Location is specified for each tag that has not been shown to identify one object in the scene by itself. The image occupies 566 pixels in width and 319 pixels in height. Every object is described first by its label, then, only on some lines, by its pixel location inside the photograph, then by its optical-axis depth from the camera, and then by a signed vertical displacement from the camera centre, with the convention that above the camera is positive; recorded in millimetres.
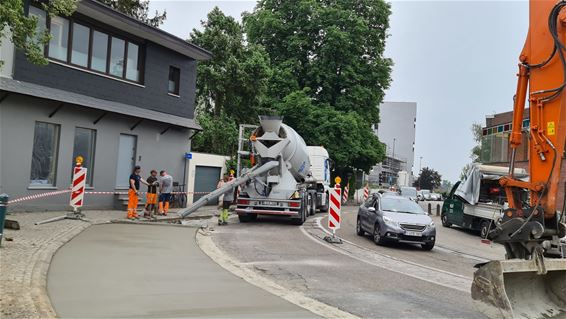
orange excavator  5992 +25
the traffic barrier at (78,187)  14320 -604
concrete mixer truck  17703 -125
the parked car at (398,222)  13797 -989
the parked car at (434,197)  73088 -1049
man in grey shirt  18297 -755
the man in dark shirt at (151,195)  16625 -822
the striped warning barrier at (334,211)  14370 -809
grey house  15203 +2163
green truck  19908 -145
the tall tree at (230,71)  29619 +6328
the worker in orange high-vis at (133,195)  15898 -816
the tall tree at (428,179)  108438 +2253
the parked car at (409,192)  42478 -307
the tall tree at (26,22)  8922 +2653
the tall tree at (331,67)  36281 +8921
